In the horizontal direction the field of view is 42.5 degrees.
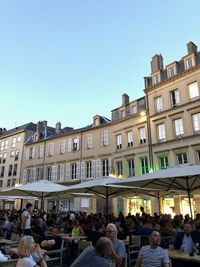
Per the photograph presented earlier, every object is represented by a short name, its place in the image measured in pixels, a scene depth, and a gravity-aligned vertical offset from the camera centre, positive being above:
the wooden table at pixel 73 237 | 8.39 -0.83
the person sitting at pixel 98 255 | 3.21 -0.54
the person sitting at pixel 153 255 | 4.50 -0.75
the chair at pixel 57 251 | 6.39 -1.00
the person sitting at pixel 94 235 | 7.17 -0.65
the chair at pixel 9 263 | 4.48 -0.87
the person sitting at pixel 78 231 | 9.13 -0.67
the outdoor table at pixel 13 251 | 5.98 -0.88
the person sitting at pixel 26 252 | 3.74 -0.58
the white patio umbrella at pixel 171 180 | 7.59 +1.01
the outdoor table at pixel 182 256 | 5.00 -0.88
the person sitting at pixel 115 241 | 5.05 -0.57
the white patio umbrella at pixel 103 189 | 10.31 +0.97
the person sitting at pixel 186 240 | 6.11 -0.66
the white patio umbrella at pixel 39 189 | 11.61 +1.03
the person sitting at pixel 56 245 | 7.19 -0.89
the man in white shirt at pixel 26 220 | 8.21 -0.26
